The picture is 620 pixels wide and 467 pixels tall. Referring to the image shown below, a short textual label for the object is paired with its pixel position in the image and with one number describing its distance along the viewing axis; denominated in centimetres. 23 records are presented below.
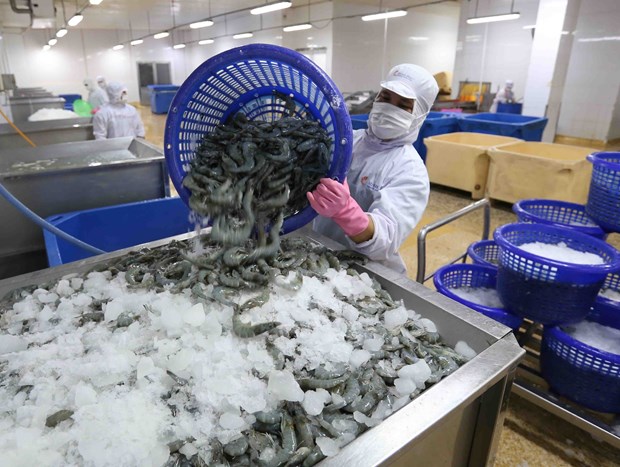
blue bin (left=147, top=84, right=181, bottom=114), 1750
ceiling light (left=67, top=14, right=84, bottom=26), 1053
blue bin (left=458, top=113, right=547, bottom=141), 702
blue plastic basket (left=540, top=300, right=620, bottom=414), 207
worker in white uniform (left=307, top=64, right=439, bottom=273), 171
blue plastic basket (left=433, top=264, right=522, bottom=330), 266
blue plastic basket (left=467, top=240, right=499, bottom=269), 312
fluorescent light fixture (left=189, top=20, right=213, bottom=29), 1121
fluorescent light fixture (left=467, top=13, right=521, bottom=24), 928
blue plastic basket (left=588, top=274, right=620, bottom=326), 237
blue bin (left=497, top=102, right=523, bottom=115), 1076
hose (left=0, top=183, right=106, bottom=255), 167
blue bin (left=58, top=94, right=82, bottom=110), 1381
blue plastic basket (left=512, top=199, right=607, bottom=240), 302
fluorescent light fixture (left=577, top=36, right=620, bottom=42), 924
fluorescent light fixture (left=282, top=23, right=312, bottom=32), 1250
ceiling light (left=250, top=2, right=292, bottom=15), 840
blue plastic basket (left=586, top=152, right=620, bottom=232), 258
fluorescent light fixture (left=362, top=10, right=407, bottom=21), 1011
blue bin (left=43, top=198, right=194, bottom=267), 233
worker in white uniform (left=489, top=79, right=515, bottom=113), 1112
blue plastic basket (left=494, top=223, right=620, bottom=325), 209
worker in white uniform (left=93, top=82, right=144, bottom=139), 585
